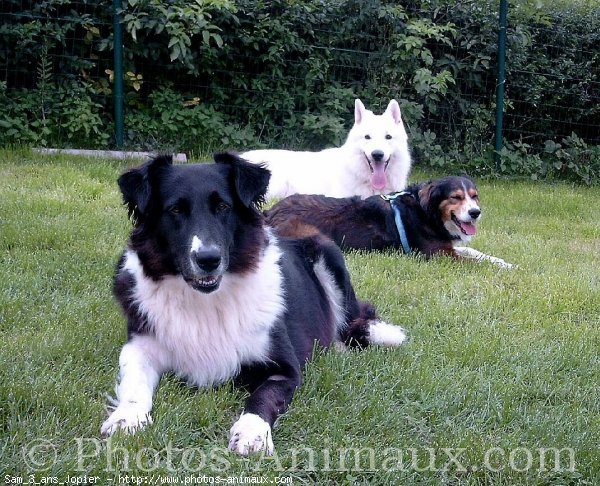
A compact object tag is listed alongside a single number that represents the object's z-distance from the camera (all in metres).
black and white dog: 2.86
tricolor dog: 5.96
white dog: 7.88
